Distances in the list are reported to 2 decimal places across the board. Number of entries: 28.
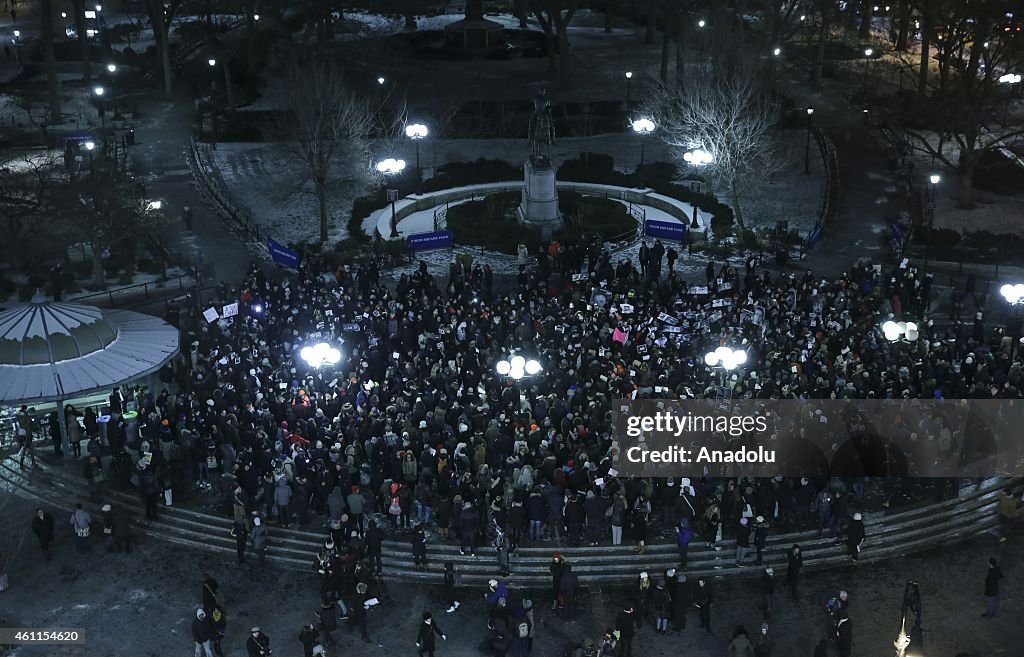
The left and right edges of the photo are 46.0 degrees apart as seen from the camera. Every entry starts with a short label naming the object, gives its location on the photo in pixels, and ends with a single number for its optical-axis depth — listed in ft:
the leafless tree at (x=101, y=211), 125.29
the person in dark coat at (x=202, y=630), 66.74
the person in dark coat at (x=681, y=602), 69.72
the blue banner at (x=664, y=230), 133.52
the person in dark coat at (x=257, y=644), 64.37
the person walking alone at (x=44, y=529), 77.61
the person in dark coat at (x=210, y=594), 69.31
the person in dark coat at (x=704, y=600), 70.03
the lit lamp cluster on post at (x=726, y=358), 90.22
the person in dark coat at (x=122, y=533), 79.25
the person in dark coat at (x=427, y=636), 67.15
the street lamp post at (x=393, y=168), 139.85
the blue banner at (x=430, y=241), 134.00
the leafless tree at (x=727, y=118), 140.46
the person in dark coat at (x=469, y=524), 76.38
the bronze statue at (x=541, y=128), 132.77
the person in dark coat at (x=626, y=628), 66.64
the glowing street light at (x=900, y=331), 97.91
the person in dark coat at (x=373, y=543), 74.74
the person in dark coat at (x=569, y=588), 71.92
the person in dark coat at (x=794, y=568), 73.72
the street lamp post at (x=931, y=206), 134.06
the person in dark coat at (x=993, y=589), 69.77
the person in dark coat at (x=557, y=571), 72.18
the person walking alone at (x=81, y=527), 78.43
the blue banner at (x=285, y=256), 121.90
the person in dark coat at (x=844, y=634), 65.77
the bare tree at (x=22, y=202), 130.62
